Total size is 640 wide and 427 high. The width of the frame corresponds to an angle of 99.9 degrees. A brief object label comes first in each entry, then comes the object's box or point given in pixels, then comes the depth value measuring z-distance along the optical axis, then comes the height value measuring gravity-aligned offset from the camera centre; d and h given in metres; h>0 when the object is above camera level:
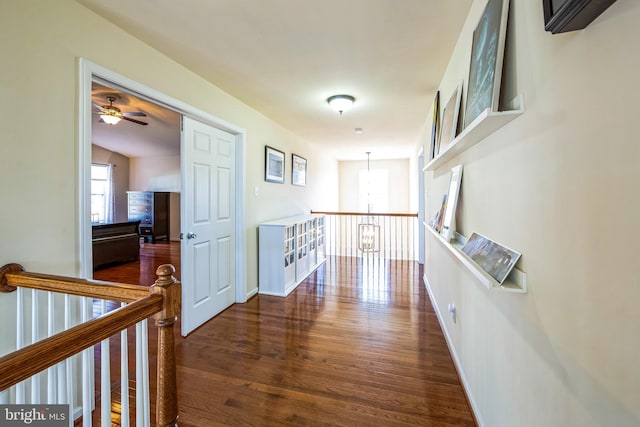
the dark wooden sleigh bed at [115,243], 4.79 -0.61
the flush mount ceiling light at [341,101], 3.02 +1.27
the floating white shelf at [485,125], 0.99 +0.37
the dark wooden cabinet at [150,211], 7.61 +0.01
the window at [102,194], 7.62 +0.50
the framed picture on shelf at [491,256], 1.05 -0.20
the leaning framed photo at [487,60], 1.08 +0.69
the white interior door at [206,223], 2.54 -0.12
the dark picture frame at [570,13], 0.59 +0.47
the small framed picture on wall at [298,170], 4.72 +0.78
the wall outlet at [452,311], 2.10 -0.79
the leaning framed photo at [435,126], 2.59 +0.87
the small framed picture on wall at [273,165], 3.76 +0.70
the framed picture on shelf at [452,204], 1.85 +0.06
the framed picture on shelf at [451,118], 1.75 +0.68
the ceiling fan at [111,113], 4.19 +1.56
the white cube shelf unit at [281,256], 3.52 -0.61
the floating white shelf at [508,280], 0.98 -0.26
